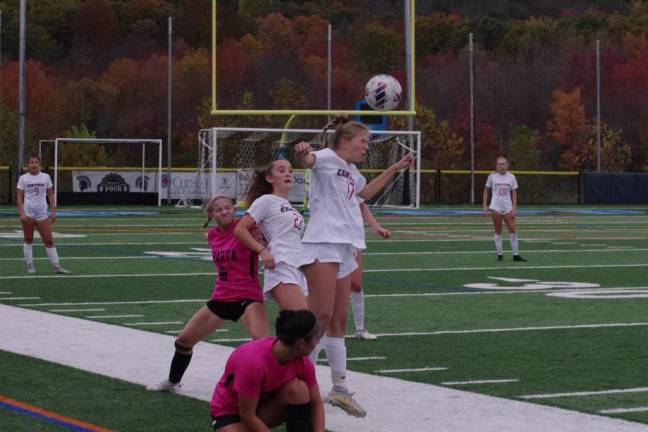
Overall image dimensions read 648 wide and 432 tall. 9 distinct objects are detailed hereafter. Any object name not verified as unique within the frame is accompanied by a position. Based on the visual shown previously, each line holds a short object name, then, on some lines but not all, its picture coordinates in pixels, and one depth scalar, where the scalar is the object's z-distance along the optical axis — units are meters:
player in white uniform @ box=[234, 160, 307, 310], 8.42
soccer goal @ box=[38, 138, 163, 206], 43.75
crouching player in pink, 6.36
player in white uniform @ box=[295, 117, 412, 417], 8.52
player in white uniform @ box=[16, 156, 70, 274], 17.95
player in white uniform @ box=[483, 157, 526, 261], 21.14
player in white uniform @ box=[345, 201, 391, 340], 11.55
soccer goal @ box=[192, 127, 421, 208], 38.56
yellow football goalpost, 31.23
